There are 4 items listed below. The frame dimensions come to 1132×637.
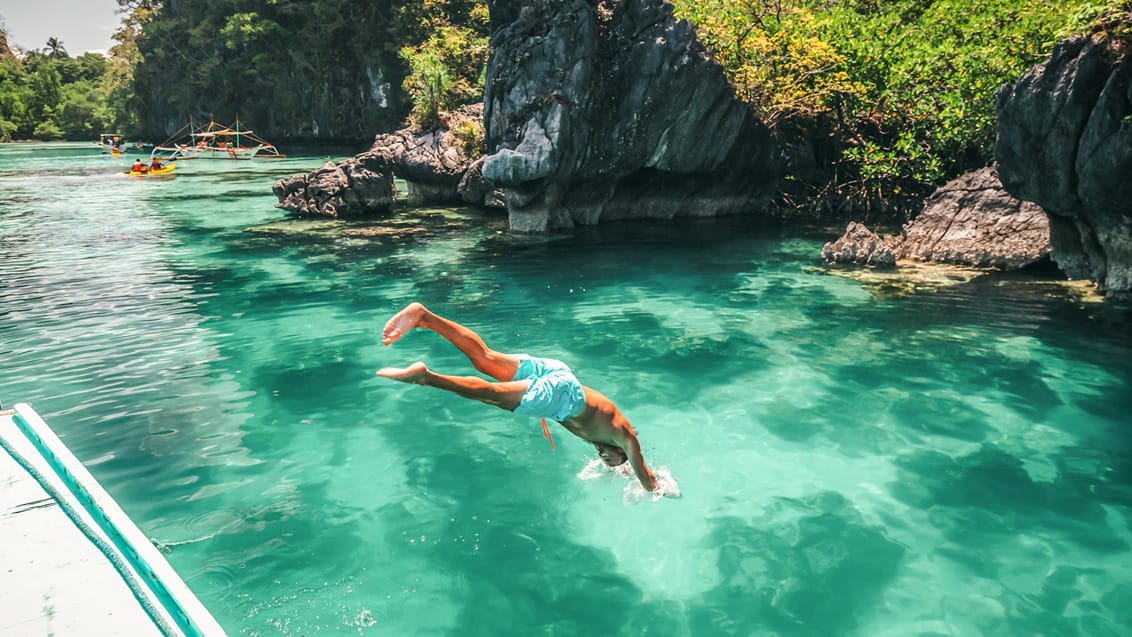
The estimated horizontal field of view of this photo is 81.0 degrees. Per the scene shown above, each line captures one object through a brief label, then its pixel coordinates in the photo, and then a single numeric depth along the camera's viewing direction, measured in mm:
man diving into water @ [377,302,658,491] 5109
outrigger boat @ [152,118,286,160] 49031
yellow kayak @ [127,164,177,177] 38112
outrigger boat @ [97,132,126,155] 67256
